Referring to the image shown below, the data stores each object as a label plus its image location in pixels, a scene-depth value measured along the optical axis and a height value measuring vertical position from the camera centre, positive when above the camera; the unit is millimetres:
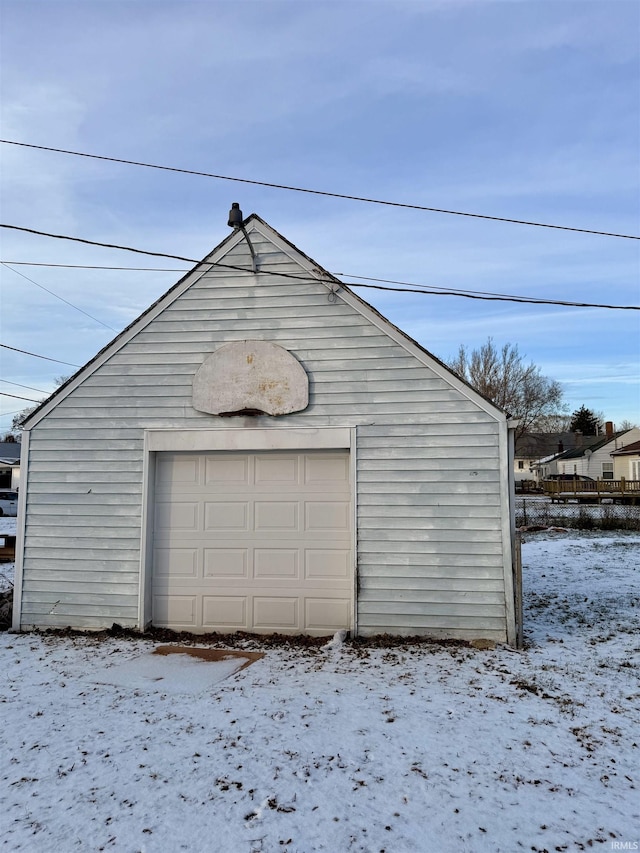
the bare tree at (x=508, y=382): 44719 +7700
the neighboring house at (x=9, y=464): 41281 +1235
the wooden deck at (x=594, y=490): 29500 -292
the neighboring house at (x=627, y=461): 41503 +1710
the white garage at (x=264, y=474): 7129 +123
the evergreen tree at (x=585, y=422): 79250 +8265
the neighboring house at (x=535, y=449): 64438 +3853
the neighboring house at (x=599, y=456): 51312 +2524
